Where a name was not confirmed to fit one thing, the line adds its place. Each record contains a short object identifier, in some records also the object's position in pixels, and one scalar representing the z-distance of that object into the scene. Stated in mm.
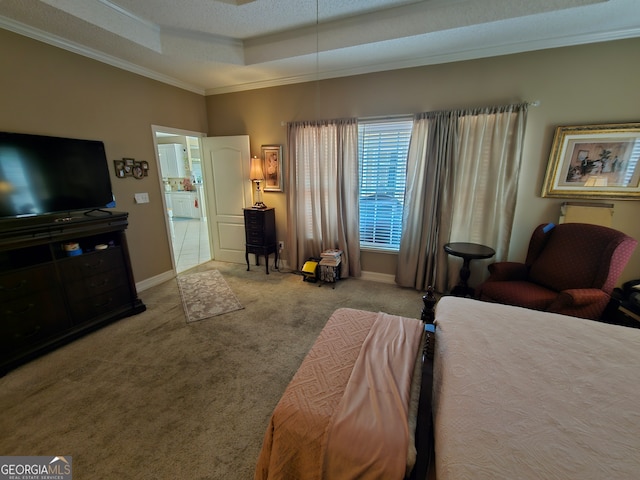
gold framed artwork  2436
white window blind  3250
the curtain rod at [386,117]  3088
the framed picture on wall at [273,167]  3859
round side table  2689
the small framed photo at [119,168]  3015
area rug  2936
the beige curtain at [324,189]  3398
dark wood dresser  2006
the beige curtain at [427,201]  2936
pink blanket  934
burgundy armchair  1999
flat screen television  2133
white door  4066
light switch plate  3284
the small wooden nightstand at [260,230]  3865
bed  830
